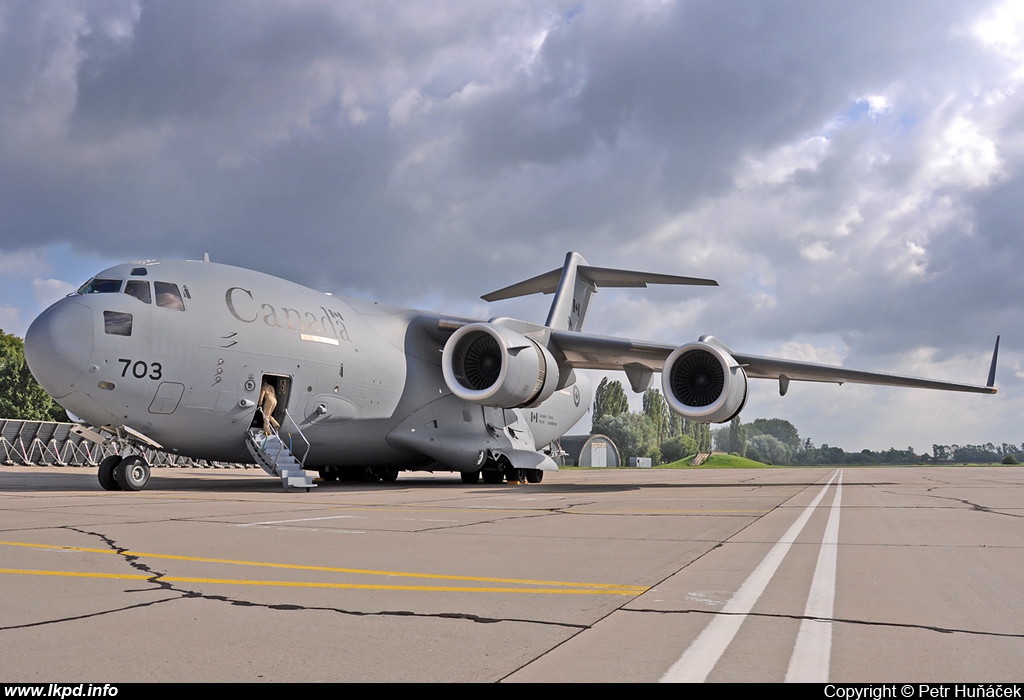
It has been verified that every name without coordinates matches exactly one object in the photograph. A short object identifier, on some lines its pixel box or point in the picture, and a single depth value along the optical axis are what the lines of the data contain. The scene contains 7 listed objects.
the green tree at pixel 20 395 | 53.16
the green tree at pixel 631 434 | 91.75
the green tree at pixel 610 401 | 97.31
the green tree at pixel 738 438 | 141.00
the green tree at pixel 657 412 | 99.07
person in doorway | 15.72
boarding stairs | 14.85
